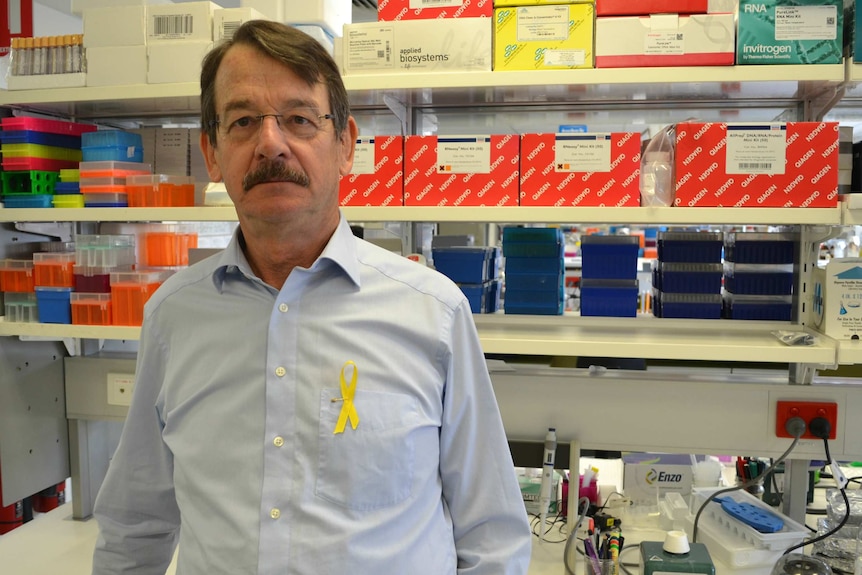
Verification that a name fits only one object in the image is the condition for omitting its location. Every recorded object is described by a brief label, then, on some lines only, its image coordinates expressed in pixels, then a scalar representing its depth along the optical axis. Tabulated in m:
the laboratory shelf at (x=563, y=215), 1.44
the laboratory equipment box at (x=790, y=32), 1.42
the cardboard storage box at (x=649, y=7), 1.49
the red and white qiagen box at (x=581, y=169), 1.52
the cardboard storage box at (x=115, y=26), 1.72
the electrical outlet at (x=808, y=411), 1.67
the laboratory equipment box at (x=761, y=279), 1.71
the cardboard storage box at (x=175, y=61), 1.67
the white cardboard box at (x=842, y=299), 1.50
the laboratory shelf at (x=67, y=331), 1.73
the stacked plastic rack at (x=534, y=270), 1.79
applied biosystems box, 1.54
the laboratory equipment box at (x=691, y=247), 1.73
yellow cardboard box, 1.51
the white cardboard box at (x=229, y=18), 1.65
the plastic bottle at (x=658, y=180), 1.56
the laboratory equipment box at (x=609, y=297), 1.76
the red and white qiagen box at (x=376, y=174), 1.61
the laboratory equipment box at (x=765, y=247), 1.71
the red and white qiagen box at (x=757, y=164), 1.46
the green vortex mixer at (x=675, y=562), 1.35
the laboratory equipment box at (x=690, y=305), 1.75
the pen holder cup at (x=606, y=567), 1.53
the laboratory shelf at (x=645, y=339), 1.44
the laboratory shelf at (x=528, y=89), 1.45
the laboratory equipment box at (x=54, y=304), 1.82
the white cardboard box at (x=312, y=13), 1.67
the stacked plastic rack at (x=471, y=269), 1.79
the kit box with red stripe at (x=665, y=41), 1.45
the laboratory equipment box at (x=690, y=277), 1.74
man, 0.95
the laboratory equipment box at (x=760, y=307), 1.72
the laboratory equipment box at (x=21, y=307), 1.88
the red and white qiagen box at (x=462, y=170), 1.56
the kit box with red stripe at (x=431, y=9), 1.57
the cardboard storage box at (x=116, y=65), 1.70
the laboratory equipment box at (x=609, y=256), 1.73
